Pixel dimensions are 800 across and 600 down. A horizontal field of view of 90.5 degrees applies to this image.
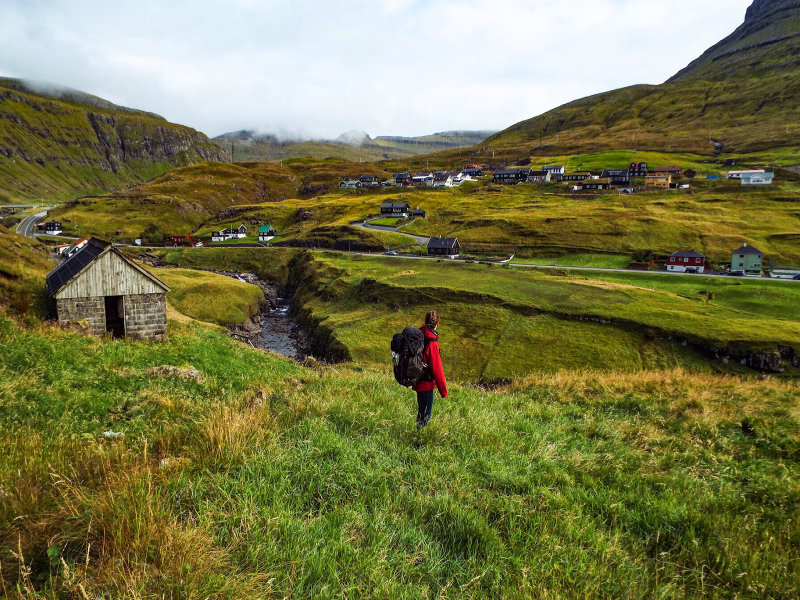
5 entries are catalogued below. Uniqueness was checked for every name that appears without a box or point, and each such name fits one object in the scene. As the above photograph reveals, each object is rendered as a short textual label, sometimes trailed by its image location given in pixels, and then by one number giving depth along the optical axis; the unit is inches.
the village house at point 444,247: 3752.5
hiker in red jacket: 340.8
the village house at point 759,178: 4749.0
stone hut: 866.8
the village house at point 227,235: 5300.2
